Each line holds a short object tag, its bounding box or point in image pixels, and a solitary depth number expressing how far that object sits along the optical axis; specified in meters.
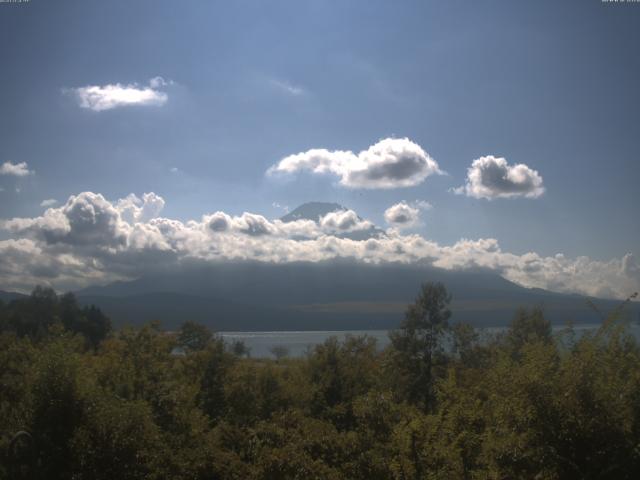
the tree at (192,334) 75.04
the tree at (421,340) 41.28
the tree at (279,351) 126.47
